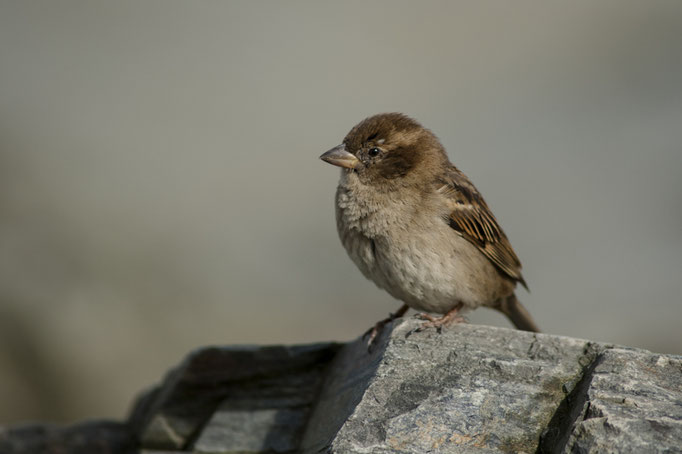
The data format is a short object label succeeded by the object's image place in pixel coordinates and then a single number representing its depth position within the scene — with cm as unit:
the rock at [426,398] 639
